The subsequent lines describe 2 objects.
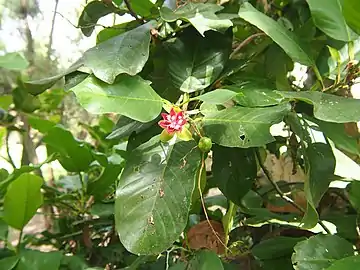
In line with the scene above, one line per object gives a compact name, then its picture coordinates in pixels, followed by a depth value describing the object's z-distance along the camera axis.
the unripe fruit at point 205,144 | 0.40
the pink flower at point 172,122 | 0.40
